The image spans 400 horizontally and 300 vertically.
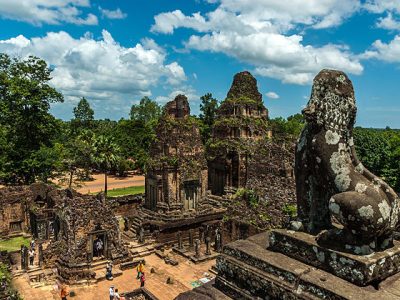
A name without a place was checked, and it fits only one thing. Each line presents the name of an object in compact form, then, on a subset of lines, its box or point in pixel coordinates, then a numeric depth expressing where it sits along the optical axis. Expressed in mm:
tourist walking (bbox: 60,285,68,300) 17333
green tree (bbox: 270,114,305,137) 69731
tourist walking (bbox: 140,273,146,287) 19219
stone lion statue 4605
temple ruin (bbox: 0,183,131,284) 20312
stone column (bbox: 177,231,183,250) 25172
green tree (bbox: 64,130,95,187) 39219
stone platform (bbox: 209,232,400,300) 4363
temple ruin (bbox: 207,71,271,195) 31344
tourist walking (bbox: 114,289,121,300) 16828
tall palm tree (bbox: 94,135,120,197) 39006
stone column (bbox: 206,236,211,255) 23869
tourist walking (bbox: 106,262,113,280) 20297
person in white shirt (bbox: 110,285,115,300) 17016
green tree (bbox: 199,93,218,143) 56625
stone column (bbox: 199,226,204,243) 26469
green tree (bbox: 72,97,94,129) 88000
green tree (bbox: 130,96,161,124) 91250
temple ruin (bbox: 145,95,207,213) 28359
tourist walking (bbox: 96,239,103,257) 22141
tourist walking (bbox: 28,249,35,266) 21922
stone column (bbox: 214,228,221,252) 24355
